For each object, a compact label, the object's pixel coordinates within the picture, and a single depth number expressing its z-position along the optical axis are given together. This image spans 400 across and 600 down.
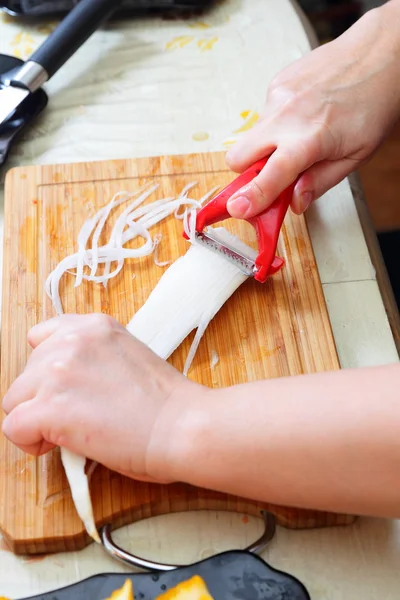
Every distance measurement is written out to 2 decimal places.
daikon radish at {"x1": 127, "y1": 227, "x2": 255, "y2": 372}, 0.86
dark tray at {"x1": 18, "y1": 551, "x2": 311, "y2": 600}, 0.69
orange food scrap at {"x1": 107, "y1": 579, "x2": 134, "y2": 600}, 0.69
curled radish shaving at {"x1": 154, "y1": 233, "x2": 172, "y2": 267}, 0.94
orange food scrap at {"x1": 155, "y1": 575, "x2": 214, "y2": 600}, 0.69
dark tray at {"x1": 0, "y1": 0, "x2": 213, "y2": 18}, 1.28
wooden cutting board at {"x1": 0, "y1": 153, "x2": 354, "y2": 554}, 0.75
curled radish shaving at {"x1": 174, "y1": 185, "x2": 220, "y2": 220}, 0.98
